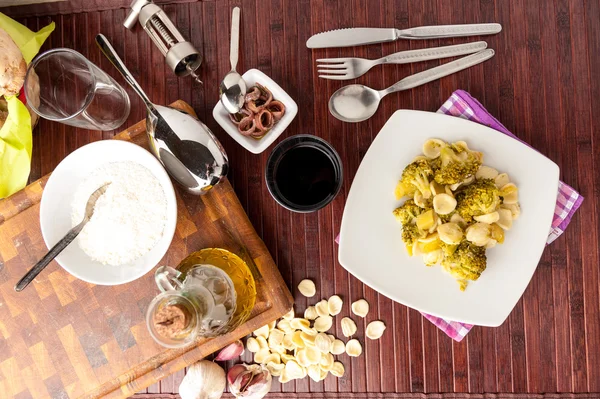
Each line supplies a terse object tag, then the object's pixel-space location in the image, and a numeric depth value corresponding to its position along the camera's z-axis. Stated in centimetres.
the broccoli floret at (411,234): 92
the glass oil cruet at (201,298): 74
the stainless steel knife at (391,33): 100
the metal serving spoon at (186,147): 92
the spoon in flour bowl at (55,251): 90
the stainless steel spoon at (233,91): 96
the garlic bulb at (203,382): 99
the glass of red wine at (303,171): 93
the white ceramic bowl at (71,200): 90
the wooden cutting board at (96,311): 99
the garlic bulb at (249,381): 100
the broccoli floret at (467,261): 89
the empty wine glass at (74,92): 94
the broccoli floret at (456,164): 88
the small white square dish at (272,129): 96
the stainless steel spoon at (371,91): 99
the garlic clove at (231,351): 102
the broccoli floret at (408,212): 93
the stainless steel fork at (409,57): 100
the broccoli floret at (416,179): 90
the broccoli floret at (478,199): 87
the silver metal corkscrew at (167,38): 100
